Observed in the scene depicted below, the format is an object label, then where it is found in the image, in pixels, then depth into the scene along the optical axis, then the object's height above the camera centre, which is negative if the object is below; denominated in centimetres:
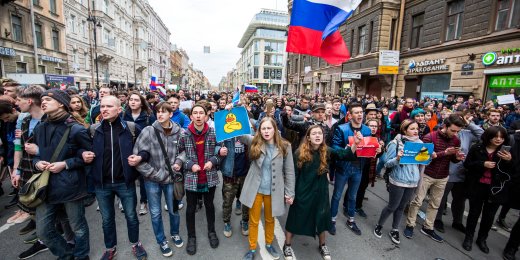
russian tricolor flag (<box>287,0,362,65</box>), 528 +167
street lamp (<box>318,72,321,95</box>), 2656 +168
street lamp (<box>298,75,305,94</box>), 3424 +234
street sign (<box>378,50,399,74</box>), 1681 +260
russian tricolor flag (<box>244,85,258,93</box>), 1642 +38
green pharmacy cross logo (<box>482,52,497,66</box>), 1091 +205
